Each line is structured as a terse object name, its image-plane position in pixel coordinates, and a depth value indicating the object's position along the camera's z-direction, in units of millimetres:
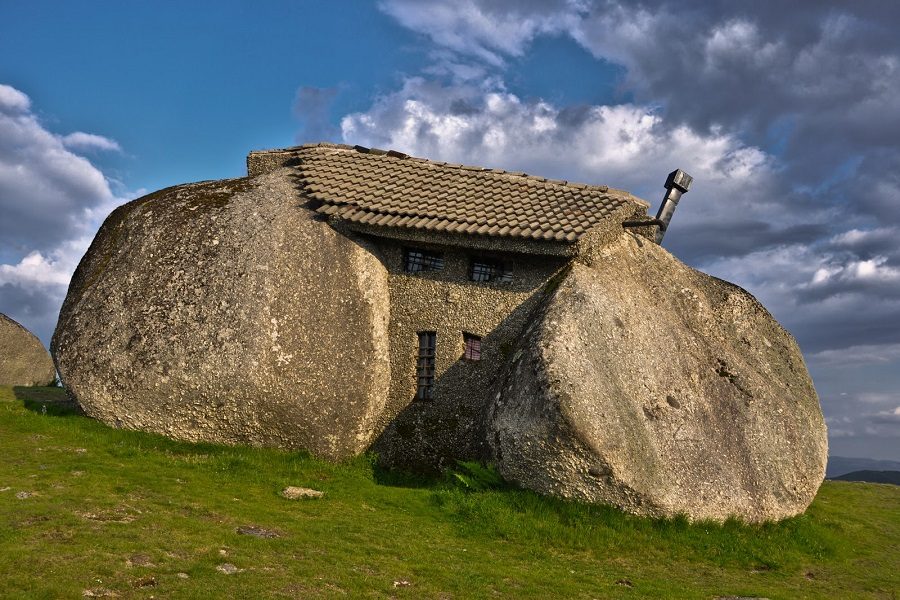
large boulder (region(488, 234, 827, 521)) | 15703
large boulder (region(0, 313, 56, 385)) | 31719
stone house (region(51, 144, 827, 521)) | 16500
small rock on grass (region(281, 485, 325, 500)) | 15781
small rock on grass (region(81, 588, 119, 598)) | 10141
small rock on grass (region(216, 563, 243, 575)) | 11390
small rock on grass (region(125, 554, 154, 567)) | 11219
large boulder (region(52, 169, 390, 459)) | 17734
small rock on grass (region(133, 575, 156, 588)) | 10594
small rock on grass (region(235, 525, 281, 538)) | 13250
